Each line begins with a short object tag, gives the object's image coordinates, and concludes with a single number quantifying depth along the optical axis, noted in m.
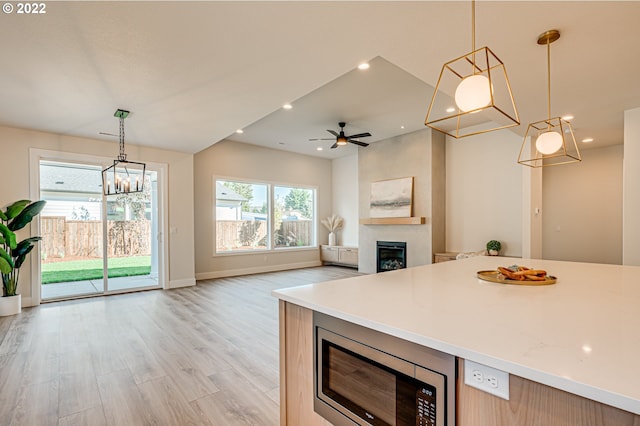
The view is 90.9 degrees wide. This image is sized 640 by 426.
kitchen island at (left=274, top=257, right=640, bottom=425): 0.71
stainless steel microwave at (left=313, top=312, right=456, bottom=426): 0.93
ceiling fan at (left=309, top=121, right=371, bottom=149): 5.68
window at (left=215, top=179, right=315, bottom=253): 7.21
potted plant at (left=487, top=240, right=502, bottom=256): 5.55
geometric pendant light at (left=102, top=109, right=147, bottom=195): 4.01
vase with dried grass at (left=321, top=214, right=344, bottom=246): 8.77
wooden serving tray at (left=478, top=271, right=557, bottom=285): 1.67
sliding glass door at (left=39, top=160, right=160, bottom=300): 5.13
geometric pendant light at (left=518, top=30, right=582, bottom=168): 2.31
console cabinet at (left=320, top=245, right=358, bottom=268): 7.96
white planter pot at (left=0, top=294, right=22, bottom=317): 4.25
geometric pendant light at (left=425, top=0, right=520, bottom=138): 1.51
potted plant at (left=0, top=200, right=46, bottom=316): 4.17
